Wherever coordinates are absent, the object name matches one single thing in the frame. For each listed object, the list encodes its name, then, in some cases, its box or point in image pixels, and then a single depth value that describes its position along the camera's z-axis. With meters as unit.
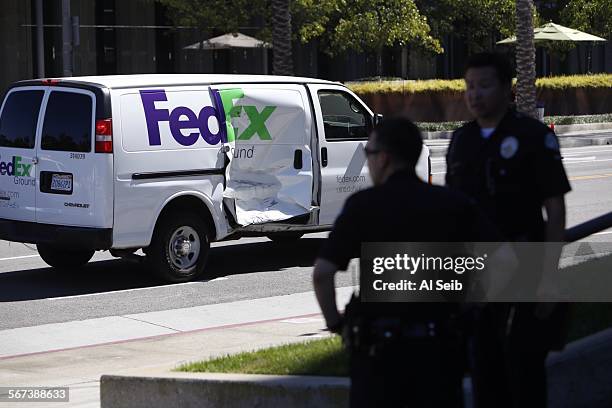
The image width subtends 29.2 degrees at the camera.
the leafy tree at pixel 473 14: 46.53
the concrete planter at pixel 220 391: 6.26
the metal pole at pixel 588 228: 5.55
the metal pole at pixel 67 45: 25.33
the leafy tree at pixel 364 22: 40.31
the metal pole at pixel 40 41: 41.09
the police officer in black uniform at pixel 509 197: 4.92
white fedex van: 11.56
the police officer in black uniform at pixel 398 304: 4.30
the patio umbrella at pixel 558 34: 39.84
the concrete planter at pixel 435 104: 34.72
